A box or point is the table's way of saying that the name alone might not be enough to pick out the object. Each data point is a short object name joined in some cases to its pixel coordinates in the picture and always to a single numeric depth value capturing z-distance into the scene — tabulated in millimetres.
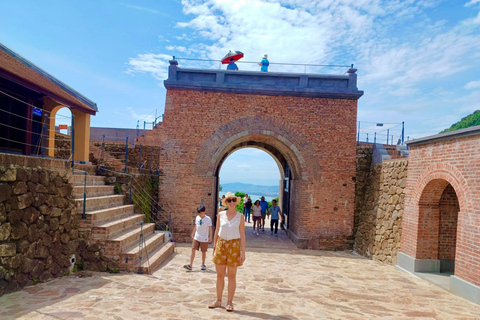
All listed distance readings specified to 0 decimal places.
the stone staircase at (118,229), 6613
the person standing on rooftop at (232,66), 11820
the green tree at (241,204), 19995
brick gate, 11164
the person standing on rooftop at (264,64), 11719
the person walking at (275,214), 13469
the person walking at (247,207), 16719
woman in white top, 4777
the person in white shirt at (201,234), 7328
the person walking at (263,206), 13862
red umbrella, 11819
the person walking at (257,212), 13242
